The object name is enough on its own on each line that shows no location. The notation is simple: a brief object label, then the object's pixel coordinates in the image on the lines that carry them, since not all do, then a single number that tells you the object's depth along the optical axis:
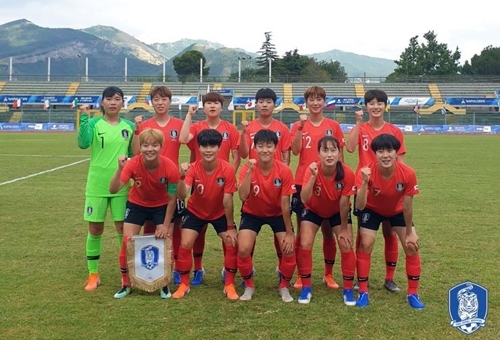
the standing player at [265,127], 5.17
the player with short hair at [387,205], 4.30
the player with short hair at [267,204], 4.57
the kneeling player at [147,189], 4.51
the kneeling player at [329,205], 4.45
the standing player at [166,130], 5.05
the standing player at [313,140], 5.02
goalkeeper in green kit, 4.88
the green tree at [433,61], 69.81
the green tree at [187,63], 70.88
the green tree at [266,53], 77.50
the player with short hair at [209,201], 4.64
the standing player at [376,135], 4.82
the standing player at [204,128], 5.08
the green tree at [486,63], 68.44
